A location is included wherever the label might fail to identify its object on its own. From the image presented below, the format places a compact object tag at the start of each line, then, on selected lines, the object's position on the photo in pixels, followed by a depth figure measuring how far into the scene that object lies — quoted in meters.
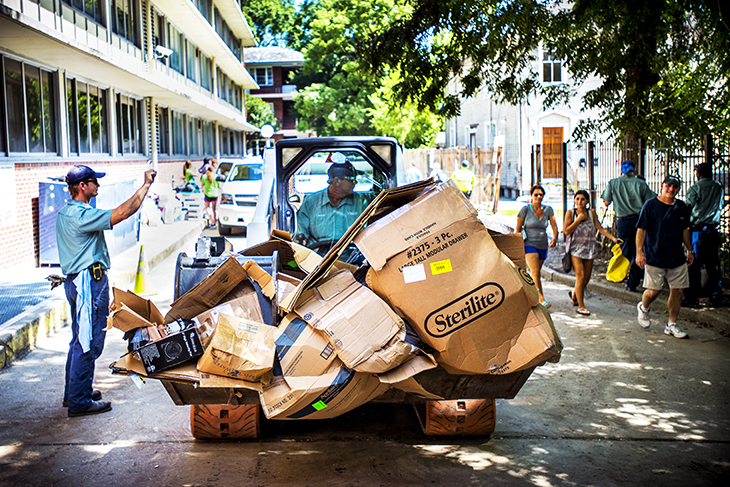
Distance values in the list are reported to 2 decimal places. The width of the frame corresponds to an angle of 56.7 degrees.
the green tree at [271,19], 70.00
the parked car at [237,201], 16.94
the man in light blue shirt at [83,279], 5.27
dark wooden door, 30.23
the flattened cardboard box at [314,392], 3.75
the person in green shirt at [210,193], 20.77
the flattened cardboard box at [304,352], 3.78
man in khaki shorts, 7.51
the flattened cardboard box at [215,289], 4.25
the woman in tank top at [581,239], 8.89
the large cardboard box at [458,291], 3.75
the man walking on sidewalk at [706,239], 8.91
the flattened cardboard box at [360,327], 3.65
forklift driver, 6.57
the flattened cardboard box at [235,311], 4.09
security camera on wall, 22.88
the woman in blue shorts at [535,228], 8.75
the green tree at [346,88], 38.25
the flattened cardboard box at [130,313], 3.96
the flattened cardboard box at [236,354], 3.71
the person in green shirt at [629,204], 10.21
